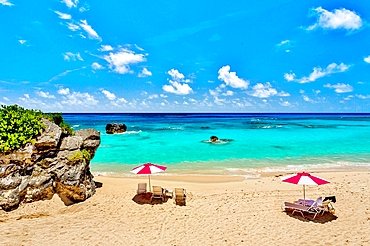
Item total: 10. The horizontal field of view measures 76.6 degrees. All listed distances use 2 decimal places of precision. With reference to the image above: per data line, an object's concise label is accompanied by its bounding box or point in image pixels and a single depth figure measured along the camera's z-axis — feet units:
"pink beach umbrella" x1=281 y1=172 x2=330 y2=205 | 29.67
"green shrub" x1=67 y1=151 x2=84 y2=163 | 34.27
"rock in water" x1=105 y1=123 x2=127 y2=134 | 149.89
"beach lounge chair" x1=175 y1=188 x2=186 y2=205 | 34.14
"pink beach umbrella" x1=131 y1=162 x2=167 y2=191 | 36.47
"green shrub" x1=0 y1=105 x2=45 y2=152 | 31.89
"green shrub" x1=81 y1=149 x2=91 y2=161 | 37.07
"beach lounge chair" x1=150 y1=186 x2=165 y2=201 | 35.60
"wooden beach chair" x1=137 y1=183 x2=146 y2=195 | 37.44
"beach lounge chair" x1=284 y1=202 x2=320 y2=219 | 29.89
